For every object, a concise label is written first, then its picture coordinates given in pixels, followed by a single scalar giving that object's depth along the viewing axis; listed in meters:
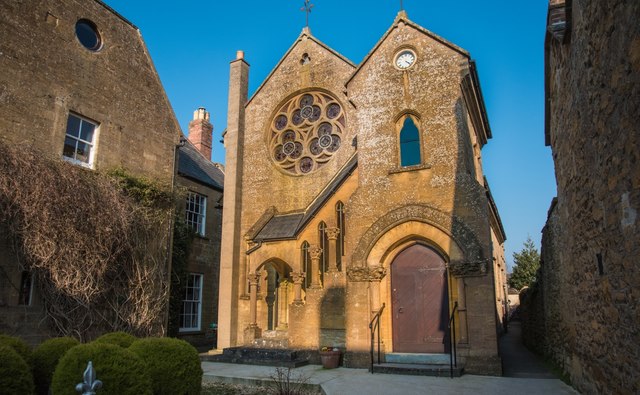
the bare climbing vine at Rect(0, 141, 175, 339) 10.63
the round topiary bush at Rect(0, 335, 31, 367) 6.54
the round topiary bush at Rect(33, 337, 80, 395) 7.05
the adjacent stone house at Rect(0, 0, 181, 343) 11.18
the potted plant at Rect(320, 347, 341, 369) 12.13
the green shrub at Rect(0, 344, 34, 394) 5.51
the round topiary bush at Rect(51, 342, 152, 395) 5.70
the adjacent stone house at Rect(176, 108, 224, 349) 18.78
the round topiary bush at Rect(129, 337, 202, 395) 7.06
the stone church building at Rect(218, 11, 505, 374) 11.53
